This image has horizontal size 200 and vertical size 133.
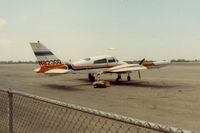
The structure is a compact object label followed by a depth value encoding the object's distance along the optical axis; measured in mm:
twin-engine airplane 30109
